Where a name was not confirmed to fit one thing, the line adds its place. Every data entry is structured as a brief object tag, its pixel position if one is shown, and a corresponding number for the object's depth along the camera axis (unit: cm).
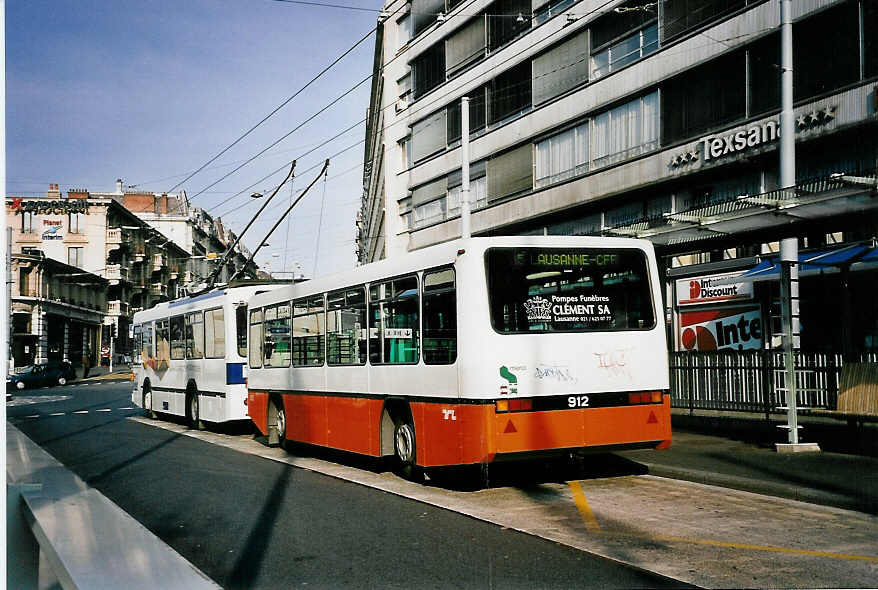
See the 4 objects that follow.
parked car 4978
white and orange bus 980
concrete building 1572
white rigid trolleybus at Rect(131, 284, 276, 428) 1911
